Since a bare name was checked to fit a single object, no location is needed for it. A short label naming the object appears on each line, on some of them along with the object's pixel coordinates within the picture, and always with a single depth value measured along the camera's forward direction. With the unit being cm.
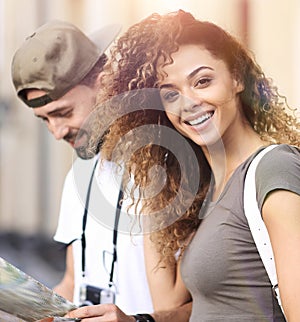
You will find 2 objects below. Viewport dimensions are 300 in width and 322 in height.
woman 264
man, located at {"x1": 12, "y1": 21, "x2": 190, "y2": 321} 316
